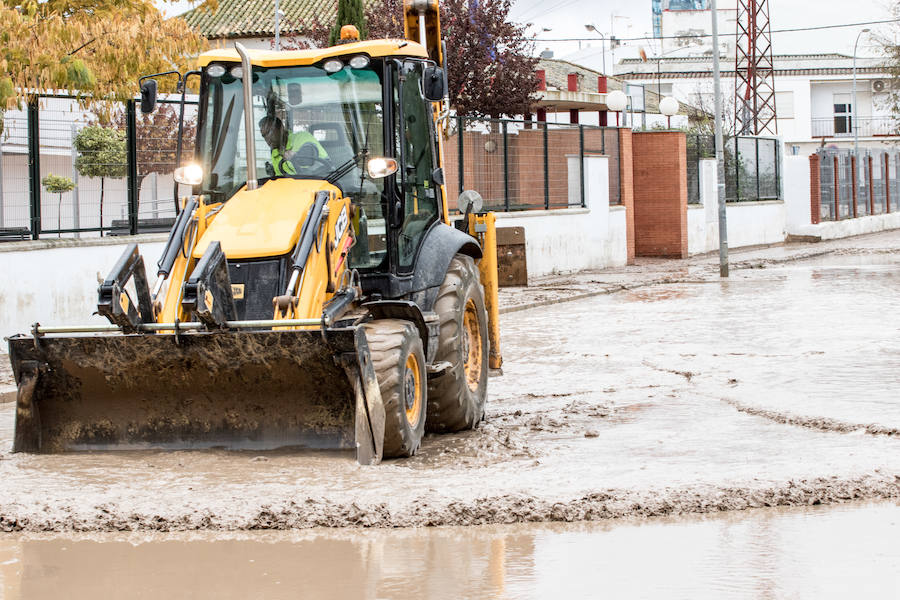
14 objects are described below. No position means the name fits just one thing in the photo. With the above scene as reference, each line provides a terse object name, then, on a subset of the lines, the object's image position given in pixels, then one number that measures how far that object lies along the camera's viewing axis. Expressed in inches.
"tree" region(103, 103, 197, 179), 713.0
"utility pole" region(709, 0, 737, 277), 1080.2
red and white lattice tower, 2753.4
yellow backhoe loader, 329.7
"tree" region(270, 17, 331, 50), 1464.1
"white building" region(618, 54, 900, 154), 3270.2
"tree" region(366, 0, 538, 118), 1327.5
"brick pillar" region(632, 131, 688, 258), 1387.8
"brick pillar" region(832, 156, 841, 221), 1879.2
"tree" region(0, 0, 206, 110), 641.0
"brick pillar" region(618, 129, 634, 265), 1331.2
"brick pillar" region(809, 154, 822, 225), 1766.7
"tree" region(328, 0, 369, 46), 1079.6
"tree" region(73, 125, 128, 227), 684.7
